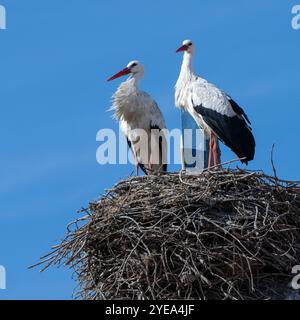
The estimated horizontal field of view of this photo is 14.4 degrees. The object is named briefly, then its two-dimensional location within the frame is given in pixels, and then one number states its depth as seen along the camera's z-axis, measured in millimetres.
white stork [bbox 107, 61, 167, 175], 13234
